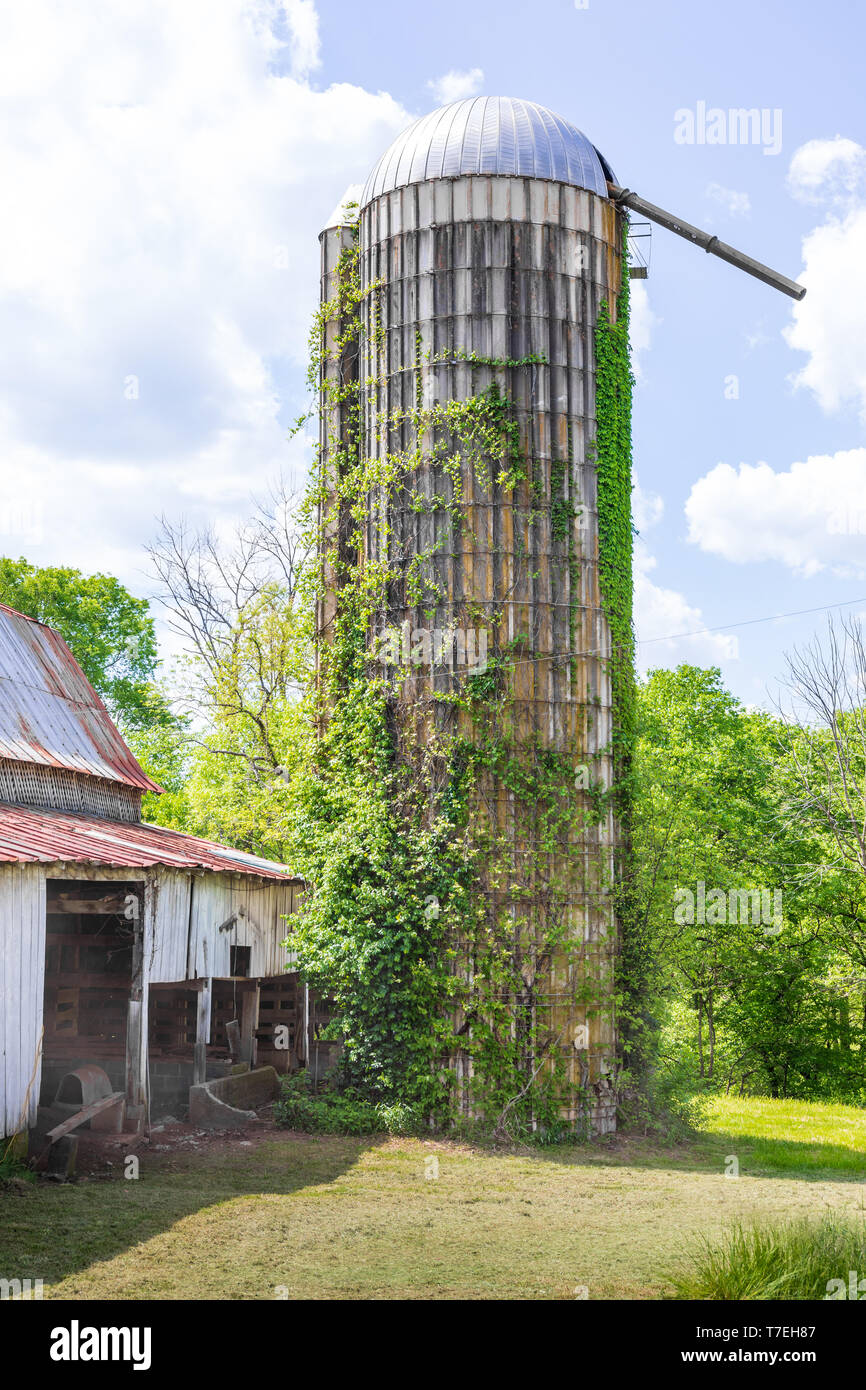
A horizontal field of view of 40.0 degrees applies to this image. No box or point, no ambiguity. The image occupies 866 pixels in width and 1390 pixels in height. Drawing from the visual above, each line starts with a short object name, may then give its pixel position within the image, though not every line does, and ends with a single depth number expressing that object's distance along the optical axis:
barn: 13.97
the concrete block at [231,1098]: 17.45
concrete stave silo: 18.47
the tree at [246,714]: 30.72
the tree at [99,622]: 42.25
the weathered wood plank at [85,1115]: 13.28
